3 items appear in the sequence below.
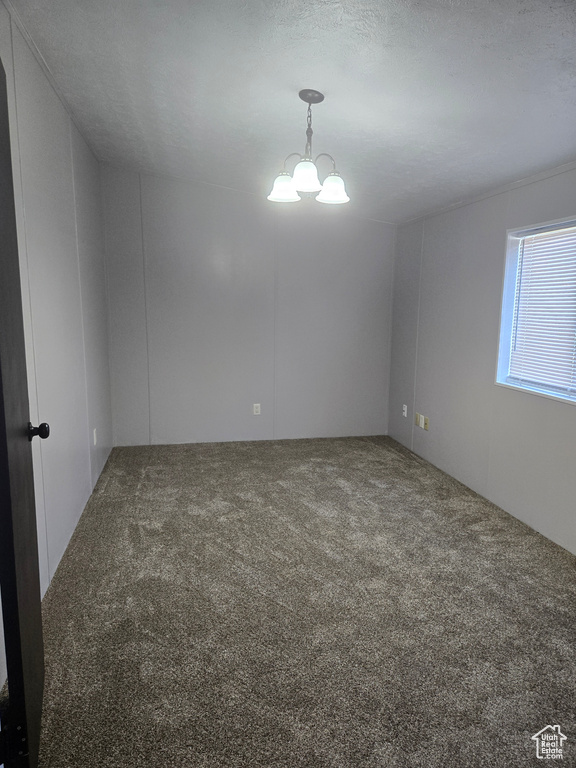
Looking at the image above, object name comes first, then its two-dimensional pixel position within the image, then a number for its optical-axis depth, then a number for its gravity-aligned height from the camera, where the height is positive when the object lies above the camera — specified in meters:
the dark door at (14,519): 1.21 -0.56
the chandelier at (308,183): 2.47 +0.71
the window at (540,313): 2.87 +0.02
